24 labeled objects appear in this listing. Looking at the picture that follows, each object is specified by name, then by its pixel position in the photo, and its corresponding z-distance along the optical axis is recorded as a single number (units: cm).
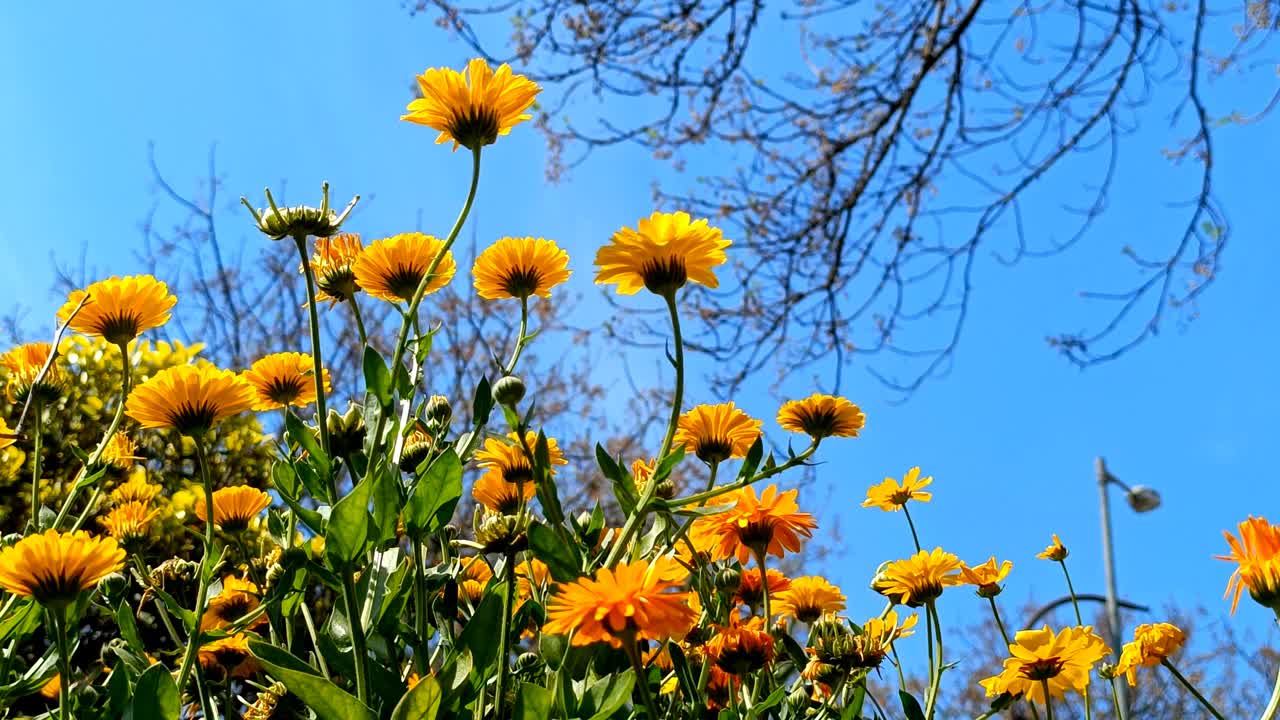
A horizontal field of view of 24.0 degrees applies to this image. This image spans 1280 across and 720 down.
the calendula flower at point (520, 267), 155
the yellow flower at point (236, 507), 165
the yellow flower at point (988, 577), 164
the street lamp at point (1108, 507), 717
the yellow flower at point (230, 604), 165
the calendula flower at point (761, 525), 155
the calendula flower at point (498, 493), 157
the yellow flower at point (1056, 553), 175
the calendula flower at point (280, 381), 156
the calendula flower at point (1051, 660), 156
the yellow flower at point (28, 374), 164
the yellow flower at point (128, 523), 163
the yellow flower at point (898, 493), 170
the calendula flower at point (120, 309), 156
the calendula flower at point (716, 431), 155
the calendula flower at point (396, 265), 151
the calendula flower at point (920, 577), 158
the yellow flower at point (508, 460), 155
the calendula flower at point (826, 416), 155
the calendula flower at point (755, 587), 162
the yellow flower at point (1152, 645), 161
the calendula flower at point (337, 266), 152
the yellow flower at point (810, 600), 166
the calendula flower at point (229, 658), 162
